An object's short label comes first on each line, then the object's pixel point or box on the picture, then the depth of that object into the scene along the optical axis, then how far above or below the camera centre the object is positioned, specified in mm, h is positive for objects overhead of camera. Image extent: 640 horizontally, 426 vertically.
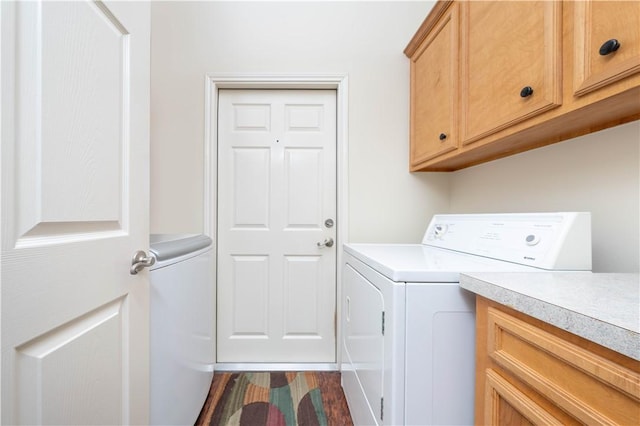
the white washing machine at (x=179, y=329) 975 -515
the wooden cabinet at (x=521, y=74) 696 +476
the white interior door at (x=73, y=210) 465 -3
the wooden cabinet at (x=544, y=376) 426 -325
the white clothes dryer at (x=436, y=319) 823 -349
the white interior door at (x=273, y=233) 1899 -165
